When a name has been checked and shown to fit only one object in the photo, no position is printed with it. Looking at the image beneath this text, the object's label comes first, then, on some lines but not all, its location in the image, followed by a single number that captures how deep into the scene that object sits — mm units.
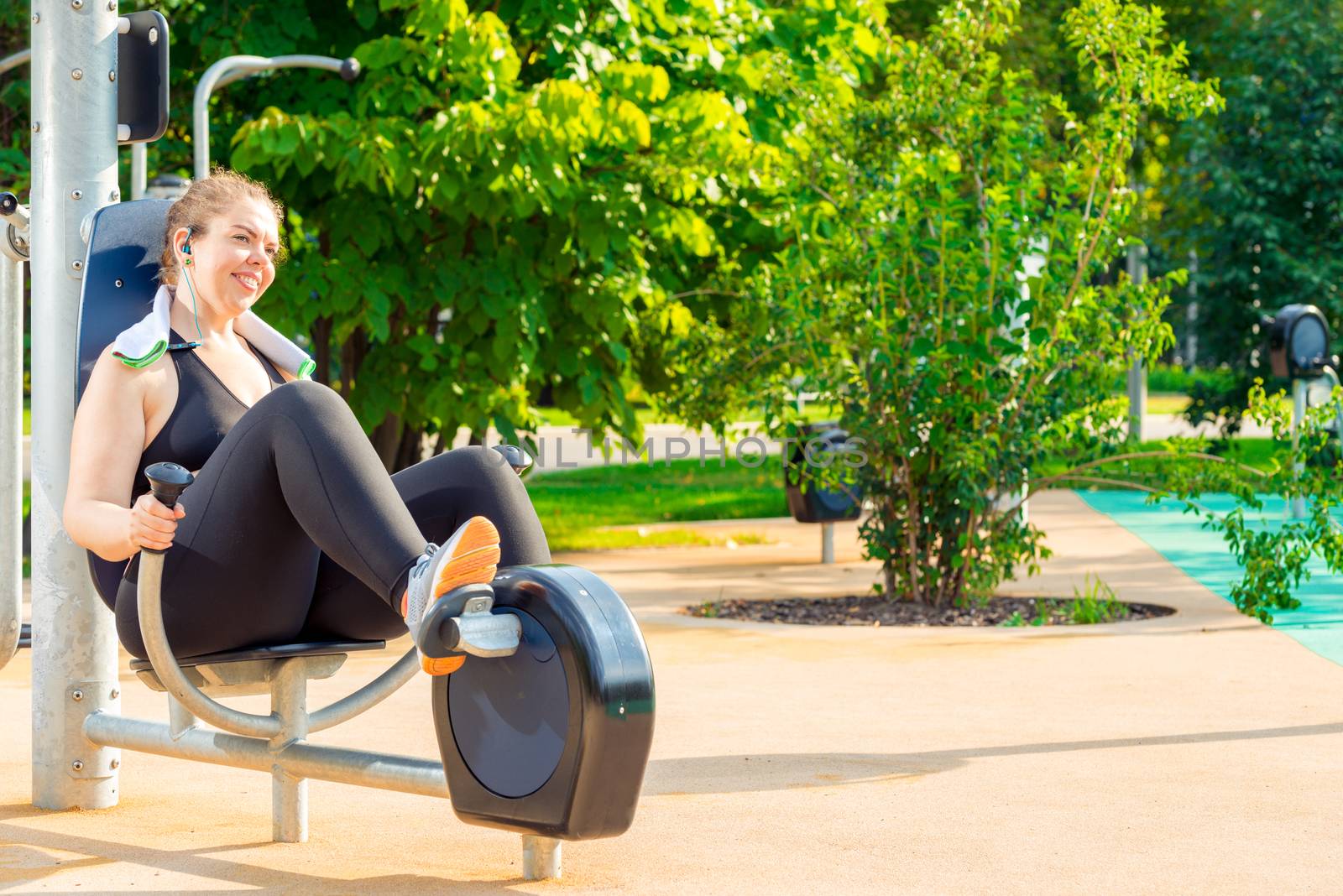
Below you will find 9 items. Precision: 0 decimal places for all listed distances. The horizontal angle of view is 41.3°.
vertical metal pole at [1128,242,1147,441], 23531
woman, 3490
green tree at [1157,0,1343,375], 20516
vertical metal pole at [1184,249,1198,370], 21500
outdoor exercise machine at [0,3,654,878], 3346
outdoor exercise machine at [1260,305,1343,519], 13578
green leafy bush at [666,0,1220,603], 8734
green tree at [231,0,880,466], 9617
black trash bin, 9344
